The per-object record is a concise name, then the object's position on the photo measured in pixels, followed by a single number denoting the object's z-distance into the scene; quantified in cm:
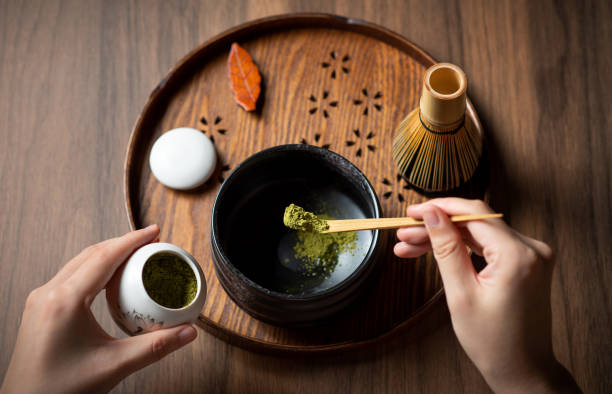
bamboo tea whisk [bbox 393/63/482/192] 81
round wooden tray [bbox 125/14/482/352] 93
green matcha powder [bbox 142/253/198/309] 75
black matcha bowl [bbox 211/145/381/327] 81
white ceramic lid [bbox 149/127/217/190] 97
